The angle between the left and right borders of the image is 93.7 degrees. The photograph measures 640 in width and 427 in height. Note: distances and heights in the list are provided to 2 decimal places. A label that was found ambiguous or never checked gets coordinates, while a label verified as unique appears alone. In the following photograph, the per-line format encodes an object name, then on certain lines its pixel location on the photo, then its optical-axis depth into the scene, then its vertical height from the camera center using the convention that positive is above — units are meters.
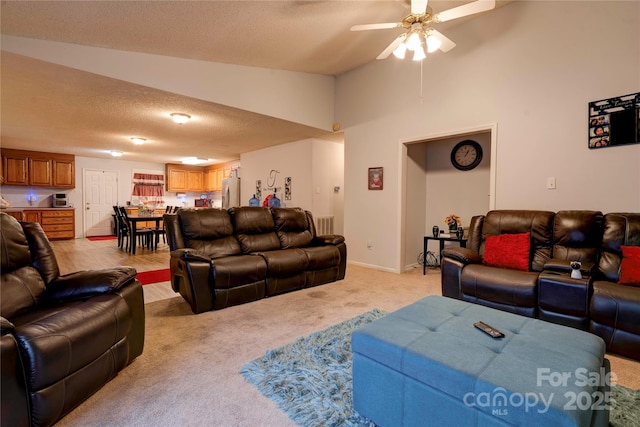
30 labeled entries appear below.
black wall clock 4.60 +0.81
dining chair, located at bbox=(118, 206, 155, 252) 6.25 -0.55
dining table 5.95 -0.35
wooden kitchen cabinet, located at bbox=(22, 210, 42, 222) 7.32 -0.27
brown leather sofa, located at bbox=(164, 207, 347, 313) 2.92 -0.56
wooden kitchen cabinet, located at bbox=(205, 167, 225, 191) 10.00 +0.91
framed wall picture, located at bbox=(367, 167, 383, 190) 4.83 +0.45
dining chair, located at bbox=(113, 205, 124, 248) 6.77 -0.52
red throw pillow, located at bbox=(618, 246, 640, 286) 2.22 -0.45
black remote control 1.39 -0.59
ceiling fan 2.44 +1.60
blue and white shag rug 1.47 -1.03
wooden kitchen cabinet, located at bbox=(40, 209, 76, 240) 7.83 -0.49
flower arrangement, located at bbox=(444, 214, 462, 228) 4.35 -0.22
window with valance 9.62 +0.51
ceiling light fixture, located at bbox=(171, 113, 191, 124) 4.57 +1.35
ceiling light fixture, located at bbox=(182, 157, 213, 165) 9.12 +1.42
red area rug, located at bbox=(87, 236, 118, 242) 8.28 -0.95
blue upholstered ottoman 1.01 -0.63
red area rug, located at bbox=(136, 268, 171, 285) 4.06 -1.01
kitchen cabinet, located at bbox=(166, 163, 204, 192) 10.09 +0.94
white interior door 8.80 +0.14
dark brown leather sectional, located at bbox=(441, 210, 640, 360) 2.09 -0.58
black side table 4.18 -0.48
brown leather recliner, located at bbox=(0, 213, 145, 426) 1.27 -0.61
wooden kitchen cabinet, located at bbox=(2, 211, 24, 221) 7.07 -0.23
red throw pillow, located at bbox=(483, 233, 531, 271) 2.89 -0.44
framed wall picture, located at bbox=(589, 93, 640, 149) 2.77 +0.82
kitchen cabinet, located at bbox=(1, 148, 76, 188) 7.49 +0.94
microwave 8.10 +0.12
